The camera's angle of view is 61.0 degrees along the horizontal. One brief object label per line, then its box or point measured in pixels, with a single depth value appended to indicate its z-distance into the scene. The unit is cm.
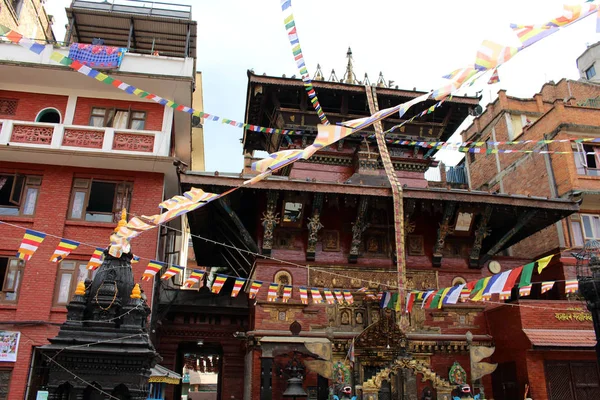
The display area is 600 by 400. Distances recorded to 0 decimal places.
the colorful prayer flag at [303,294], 1582
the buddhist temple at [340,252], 1560
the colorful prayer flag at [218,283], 1463
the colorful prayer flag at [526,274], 1162
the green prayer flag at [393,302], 1518
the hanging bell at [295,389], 1342
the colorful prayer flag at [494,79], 963
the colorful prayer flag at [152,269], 1366
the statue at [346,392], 1206
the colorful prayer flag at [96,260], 1280
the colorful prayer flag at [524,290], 1401
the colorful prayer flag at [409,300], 1471
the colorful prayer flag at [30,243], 1198
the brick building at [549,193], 1528
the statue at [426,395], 1388
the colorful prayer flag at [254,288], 1506
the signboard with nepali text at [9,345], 1455
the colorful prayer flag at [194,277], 1416
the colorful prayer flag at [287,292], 1551
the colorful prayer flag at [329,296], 1571
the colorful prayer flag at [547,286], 1391
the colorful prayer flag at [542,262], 1224
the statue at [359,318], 1662
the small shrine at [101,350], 735
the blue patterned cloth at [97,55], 1783
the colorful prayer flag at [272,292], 1535
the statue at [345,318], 1655
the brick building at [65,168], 1523
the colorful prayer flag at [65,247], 1247
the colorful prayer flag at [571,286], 1416
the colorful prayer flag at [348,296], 1550
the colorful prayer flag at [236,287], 1515
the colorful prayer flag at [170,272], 1421
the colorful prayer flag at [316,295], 1526
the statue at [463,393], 1256
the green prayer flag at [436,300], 1445
